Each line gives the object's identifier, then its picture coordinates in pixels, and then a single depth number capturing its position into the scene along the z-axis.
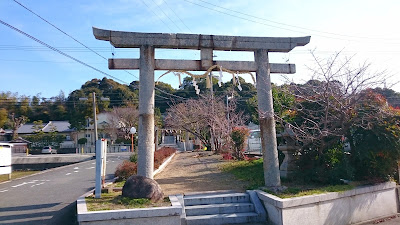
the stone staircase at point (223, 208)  7.29
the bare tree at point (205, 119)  24.17
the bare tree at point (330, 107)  8.38
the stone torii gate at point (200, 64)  8.70
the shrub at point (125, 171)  11.75
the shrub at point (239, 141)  17.06
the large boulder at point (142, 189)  7.25
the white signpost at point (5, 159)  17.92
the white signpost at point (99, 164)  7.79
